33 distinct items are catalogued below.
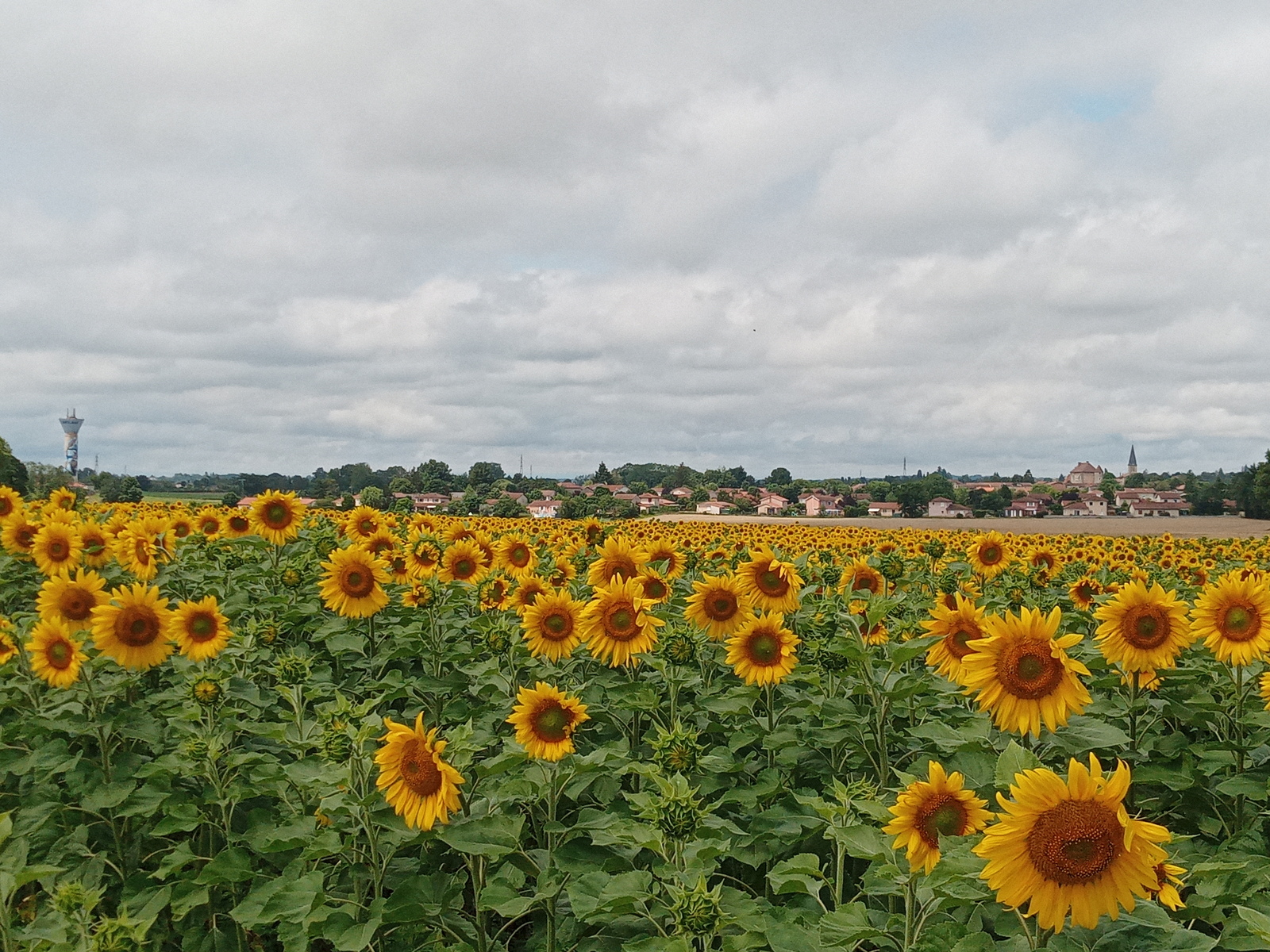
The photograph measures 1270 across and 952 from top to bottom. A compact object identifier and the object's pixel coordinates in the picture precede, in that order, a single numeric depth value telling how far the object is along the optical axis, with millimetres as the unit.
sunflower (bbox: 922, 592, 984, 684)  4488
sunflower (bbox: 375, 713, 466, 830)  3301
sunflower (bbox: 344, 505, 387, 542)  8656
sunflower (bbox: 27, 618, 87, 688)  5023
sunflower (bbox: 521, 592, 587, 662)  5031
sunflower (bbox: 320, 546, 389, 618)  5949
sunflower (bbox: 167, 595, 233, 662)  5277
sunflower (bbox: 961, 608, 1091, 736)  3365
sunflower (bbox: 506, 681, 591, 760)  3762
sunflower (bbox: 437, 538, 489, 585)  6957
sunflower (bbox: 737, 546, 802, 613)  5188
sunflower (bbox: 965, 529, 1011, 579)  8969
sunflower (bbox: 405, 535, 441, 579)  6840
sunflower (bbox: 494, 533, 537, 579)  7789
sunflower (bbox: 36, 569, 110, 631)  5441
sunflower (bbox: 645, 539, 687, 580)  7085
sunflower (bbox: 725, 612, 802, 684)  4617
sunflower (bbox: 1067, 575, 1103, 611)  7484
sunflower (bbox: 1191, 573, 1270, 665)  4484
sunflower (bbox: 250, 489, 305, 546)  7492
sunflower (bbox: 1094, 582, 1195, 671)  4191
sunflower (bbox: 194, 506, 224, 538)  8820
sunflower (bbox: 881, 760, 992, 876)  2795
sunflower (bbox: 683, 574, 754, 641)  5047
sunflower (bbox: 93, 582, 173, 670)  5172
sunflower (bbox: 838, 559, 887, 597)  6547
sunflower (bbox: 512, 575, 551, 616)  5988
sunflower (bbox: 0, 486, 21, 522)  9174
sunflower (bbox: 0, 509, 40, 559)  8086
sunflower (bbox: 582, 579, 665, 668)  4816
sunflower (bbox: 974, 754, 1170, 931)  2285
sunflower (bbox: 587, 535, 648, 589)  5902
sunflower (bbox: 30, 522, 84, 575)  7324
